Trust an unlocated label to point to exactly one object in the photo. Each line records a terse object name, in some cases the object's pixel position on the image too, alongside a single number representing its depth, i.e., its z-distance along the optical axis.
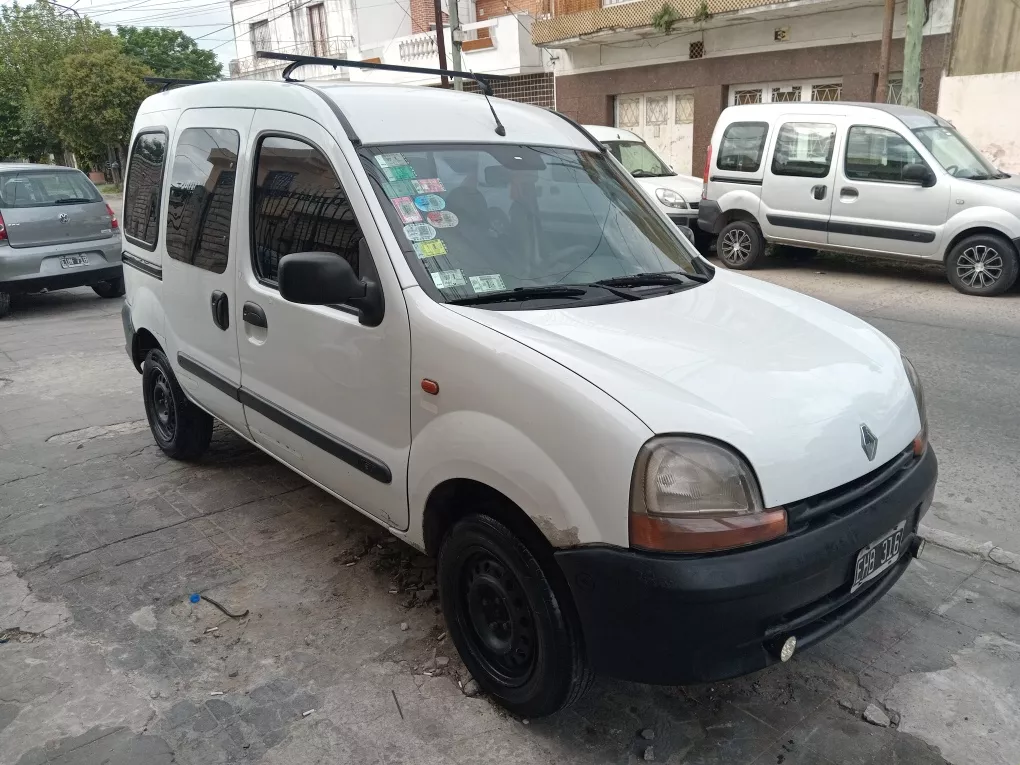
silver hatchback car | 9.34
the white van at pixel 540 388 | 2.13
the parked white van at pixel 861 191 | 8.76
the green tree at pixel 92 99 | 29.07
